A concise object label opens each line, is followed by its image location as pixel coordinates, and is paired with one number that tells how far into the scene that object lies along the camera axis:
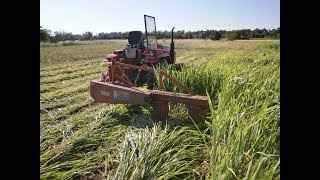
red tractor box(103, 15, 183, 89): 4.66
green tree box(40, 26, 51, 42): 30.11
